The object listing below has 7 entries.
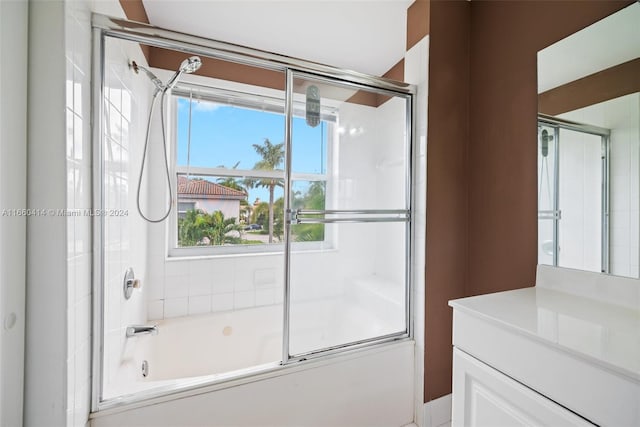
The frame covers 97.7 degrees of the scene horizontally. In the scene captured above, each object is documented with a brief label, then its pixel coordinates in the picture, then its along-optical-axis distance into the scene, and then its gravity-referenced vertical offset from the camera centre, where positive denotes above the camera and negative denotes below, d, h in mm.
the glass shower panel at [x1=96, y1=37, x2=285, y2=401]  1786 -57
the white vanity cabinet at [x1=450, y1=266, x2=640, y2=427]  644 -373
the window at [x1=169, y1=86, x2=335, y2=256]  2037 +320
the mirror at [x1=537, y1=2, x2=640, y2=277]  981 +267
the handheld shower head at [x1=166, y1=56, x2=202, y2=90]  1345 +735
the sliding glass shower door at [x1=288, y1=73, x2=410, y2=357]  1463 +2
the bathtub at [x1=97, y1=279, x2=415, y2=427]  1170 -812
